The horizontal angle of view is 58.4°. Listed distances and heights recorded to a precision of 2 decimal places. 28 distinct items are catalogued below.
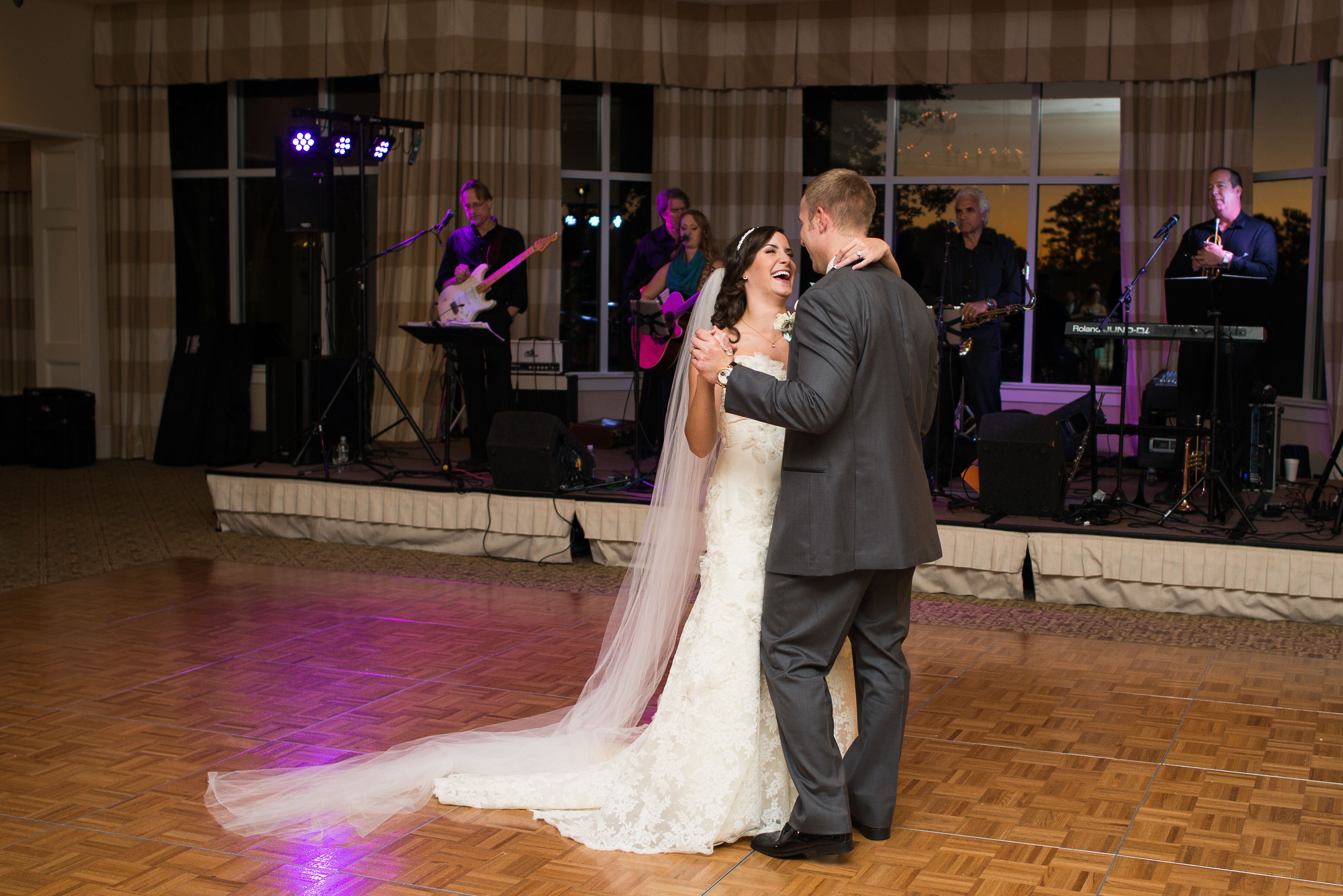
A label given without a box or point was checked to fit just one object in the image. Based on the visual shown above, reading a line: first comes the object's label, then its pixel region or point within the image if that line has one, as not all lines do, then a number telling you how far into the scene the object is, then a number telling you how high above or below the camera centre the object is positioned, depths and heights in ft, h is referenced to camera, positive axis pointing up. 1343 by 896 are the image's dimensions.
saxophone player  21.83 +1.46
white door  32.81 +2.50
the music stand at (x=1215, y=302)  17.84 +1.01
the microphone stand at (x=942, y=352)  20.38 +0.24
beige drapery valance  28.48 +8.11
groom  8.77 -0.96
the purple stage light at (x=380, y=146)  23.49 +4.19
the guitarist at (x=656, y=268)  22.91 +1.90
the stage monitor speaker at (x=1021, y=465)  18.60 -1.53
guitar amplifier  28.19 +0.11
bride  9.52 -3.06
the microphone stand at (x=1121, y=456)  17.99 -1.19
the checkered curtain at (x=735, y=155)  31.48 +5.47
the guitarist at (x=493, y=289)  23.53 +1.46
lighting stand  22.41 +0.25
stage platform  16.98 -2.80
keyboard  17.83 +0.53
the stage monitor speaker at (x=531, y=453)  20.85 -1.59
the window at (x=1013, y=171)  30.60 +5.09
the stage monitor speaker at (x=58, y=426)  31.55 -1.82
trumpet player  19.42 +1.67
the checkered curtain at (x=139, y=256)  32.73 +2.77
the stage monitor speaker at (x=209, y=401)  31.81 -1.14
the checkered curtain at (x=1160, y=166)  27.71 +4.74
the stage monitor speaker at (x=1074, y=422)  21.33 -0.99
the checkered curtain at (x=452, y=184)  30.14 +4.48
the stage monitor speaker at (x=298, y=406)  25.57 -1.01
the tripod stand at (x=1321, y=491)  17.61 -1.91
